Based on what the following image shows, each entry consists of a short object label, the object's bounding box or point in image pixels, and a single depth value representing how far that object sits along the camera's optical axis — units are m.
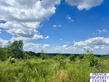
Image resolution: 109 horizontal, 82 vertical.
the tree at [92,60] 6.82
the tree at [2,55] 31.17
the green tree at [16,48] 58.12
